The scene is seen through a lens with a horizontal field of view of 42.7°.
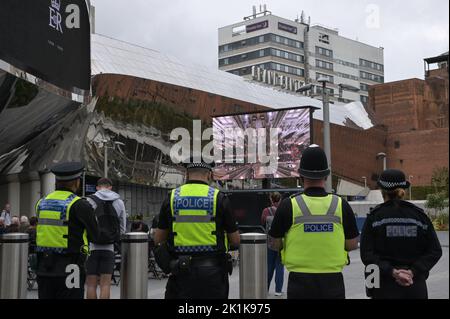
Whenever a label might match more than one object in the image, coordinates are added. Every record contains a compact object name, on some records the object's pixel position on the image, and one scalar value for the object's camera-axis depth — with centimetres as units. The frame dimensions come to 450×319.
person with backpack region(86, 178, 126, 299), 758
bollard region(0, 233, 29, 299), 627
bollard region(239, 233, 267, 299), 624
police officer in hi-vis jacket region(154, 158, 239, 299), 483
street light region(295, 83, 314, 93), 2326
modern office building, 10469
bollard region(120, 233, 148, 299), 732
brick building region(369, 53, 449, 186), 7569
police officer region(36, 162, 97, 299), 534
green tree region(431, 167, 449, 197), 4934
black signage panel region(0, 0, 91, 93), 1695
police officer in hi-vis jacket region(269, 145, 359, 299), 430
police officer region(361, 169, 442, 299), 442
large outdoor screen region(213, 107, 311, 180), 2994
